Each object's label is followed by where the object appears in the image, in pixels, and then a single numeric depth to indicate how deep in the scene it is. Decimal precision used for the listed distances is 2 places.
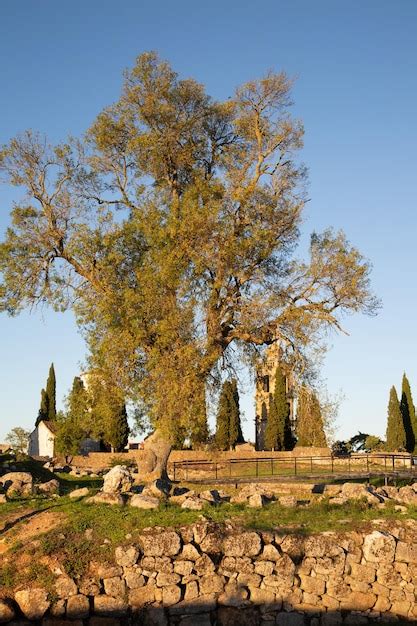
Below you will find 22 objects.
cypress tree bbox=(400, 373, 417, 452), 62.38
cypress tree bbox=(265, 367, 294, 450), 57.47
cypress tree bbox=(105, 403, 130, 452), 54.22
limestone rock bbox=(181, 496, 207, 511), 16.81
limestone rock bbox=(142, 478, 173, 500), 18.02
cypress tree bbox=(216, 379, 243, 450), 57.47
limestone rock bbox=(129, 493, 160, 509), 16.77
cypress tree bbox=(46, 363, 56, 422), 66.01
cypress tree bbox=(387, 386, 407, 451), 60.72
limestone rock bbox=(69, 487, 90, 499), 18.16
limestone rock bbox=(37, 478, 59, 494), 19.29
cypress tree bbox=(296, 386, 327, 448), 26.25
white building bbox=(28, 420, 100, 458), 57.66
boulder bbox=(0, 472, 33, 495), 18.97
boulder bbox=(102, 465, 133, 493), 18.92
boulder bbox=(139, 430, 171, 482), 25.50
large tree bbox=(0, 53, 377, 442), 24.80
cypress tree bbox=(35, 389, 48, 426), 65.44
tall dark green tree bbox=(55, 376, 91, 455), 48.59
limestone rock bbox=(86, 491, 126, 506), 17.11
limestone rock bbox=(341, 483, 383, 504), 18.05
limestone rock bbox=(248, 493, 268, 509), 17.64
